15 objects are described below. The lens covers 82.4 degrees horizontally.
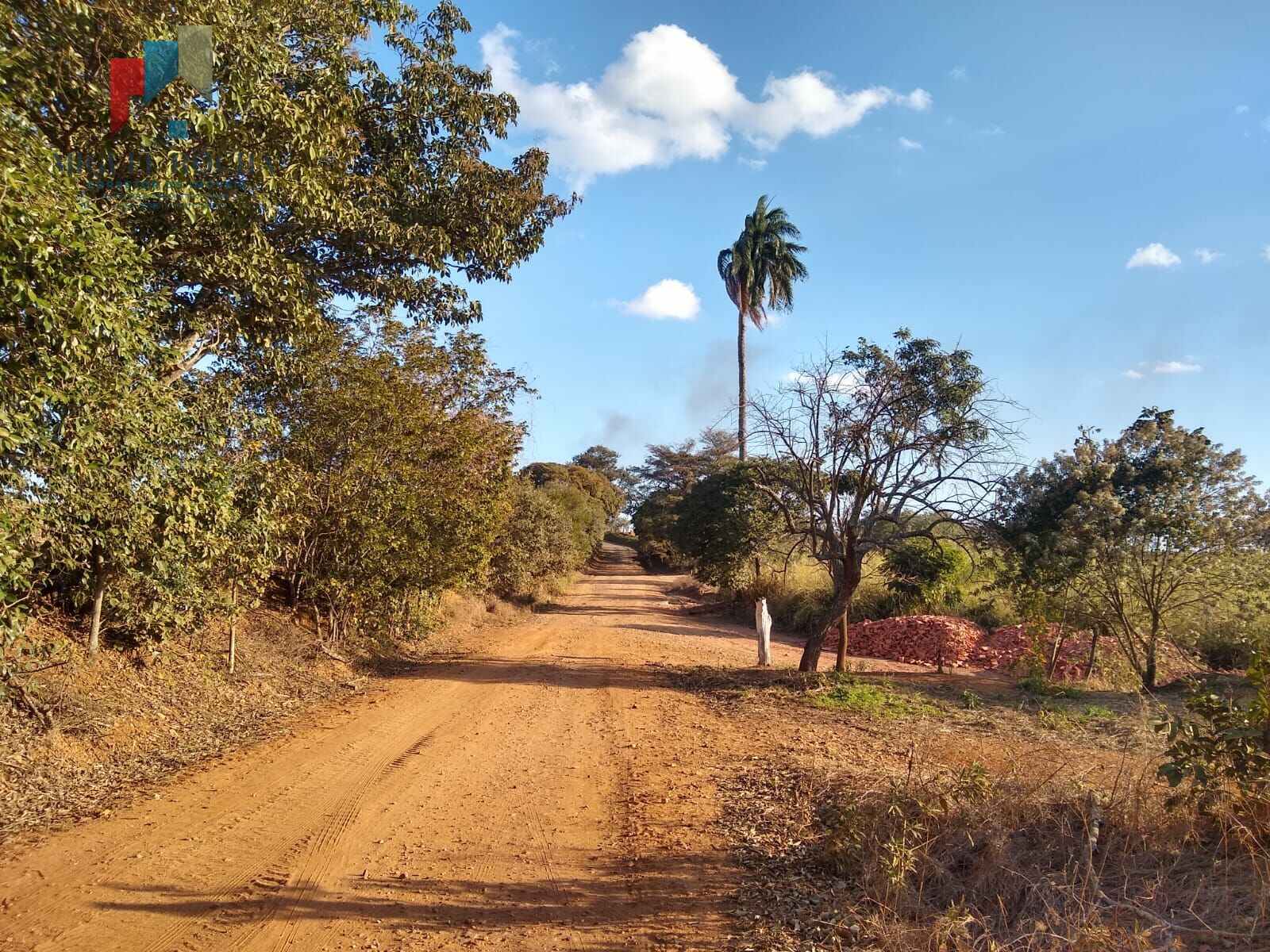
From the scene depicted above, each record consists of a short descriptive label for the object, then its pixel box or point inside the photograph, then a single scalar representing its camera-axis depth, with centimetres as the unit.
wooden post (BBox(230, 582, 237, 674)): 860
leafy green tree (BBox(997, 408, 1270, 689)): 1126
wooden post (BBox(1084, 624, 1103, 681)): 1338
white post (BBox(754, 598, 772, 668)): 1289
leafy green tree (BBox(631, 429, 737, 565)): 4991
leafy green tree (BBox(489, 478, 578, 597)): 2167
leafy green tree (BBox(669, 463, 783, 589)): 2503
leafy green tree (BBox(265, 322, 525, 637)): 1070
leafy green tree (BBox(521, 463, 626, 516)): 5394
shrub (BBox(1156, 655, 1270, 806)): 408
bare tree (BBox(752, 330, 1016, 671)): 995
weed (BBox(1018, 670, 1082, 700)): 1155
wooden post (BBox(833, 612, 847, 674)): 1191
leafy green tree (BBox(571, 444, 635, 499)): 7606
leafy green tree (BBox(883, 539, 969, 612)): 1917
